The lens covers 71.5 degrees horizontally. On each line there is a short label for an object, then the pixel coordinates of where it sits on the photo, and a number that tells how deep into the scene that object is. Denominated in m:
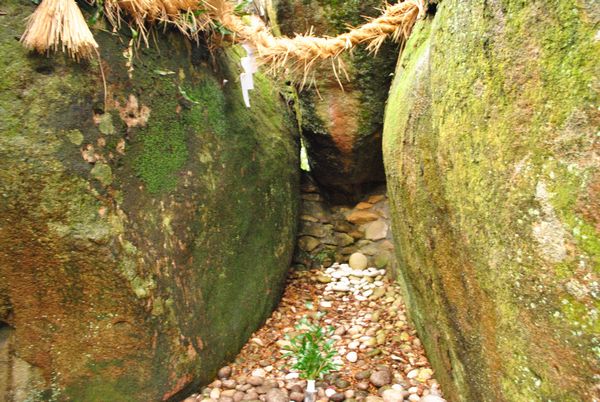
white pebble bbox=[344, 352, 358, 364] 2.09
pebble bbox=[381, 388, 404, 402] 1.74
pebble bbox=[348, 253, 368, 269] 3.06
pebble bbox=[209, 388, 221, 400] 1.88
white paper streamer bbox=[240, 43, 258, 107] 2.28
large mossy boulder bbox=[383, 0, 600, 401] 0.82
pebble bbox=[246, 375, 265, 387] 1.94
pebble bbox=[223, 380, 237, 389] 1.96
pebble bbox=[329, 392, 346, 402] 1.80
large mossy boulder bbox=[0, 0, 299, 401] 1.44
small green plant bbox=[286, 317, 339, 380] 1.83
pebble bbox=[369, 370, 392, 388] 1.87
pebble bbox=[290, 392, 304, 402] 1.82
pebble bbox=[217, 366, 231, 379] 2.02
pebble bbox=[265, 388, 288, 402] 1.80
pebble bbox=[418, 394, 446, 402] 1.68
